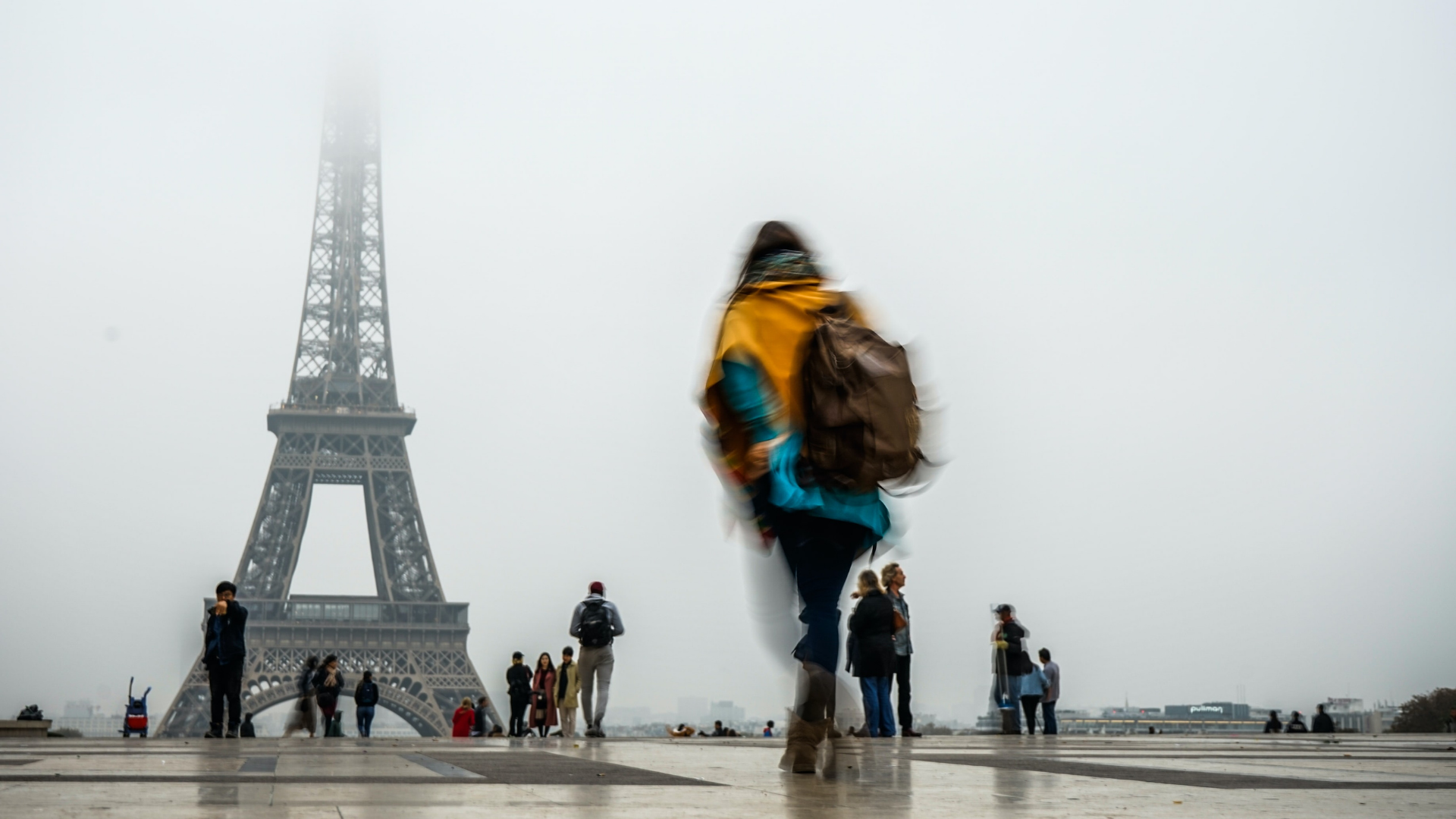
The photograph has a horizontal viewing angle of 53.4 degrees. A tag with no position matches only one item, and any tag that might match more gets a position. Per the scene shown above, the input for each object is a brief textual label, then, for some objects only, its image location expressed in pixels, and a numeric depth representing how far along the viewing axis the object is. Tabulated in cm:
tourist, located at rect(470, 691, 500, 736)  2111
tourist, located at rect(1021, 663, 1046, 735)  1491
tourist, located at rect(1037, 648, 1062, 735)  1548
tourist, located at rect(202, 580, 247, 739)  1305
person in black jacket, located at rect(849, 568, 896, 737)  1051
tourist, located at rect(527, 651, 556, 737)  1725
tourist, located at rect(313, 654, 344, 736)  1822
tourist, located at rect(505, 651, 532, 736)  1853
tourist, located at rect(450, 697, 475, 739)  1914
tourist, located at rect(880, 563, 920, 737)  1227
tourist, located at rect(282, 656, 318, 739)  1695
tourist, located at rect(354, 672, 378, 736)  1950
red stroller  2506
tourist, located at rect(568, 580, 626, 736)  1277
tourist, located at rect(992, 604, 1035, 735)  1453
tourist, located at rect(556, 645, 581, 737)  1563
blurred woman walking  438
